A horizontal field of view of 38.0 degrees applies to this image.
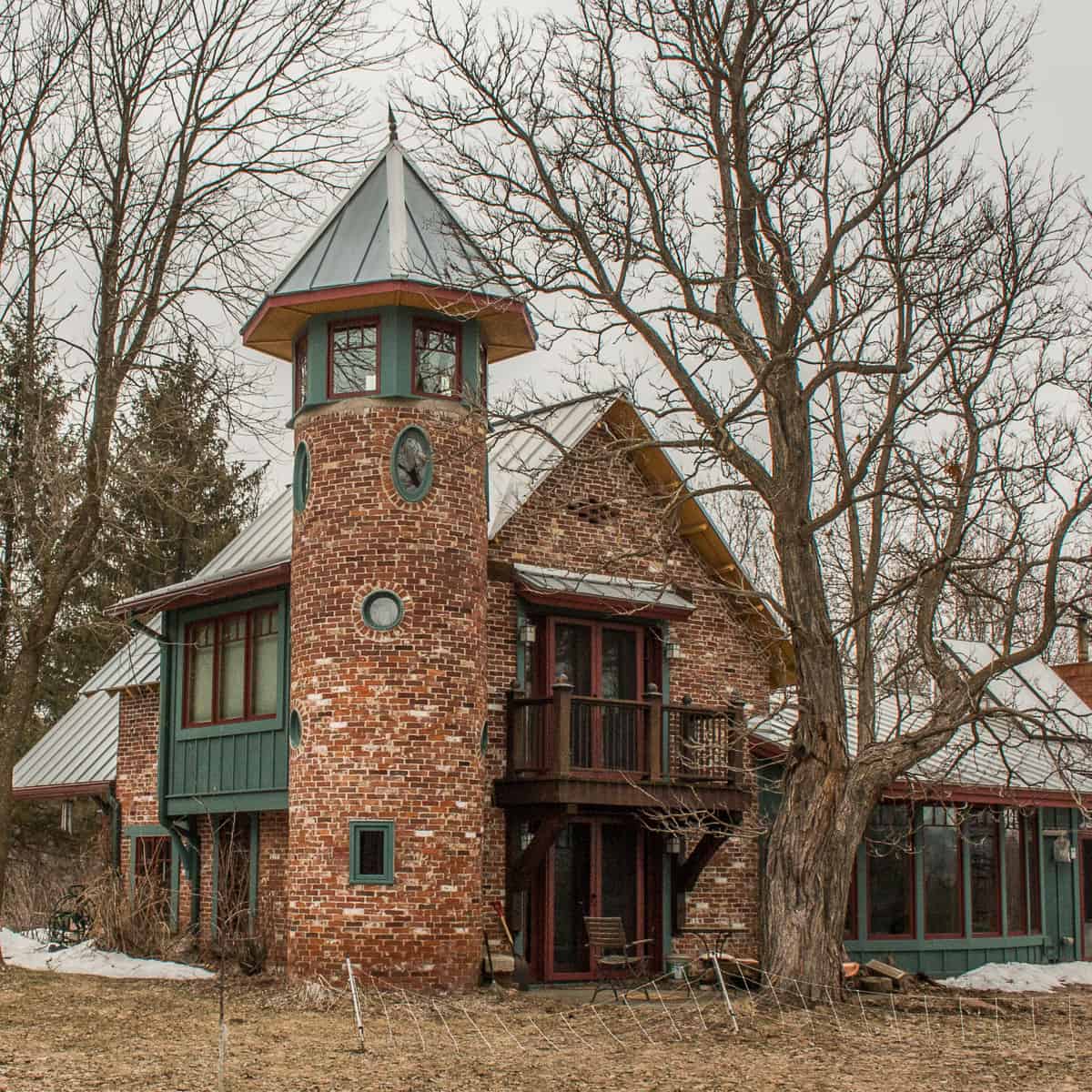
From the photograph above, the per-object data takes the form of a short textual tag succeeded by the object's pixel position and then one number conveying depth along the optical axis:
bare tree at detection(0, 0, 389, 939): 19.97
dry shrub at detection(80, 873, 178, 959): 20.20
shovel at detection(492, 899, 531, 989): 17.89
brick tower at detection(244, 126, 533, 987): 16.88
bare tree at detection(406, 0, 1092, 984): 16.47
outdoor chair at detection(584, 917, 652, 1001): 17.33
